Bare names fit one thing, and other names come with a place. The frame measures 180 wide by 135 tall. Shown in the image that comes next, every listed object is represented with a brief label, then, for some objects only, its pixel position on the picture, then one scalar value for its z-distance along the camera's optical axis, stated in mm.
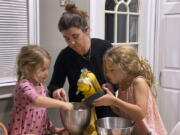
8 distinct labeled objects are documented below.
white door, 2451
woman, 1440
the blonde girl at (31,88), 1344
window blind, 1590
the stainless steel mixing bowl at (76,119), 1211
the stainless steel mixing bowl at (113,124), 1111
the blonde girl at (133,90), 1256
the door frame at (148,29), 2607
